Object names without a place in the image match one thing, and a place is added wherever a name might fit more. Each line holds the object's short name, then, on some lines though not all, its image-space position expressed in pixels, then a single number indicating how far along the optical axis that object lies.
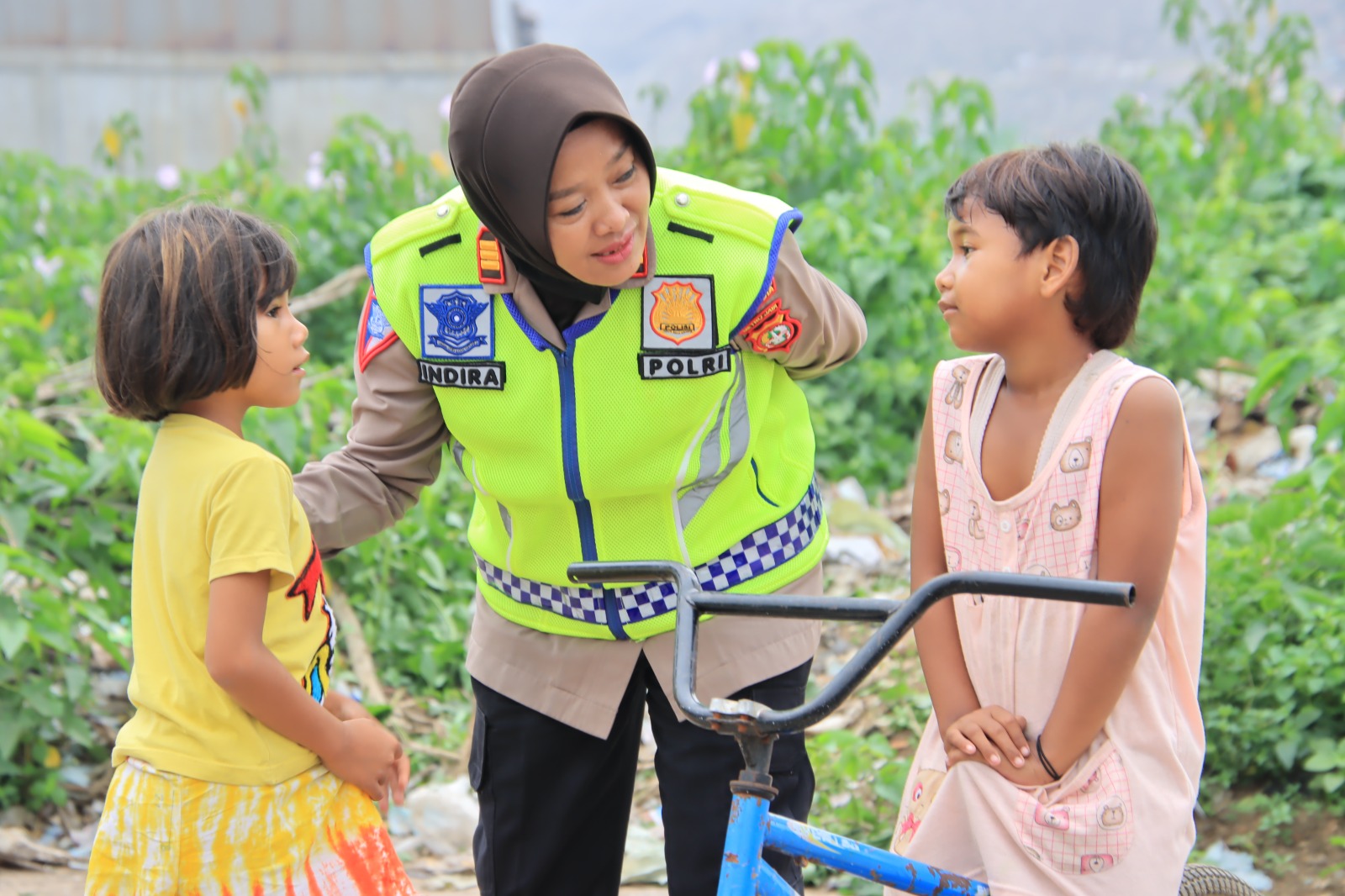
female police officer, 3.20
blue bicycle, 2.79
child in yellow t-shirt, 3.08
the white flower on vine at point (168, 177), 7.78
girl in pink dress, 3.12
